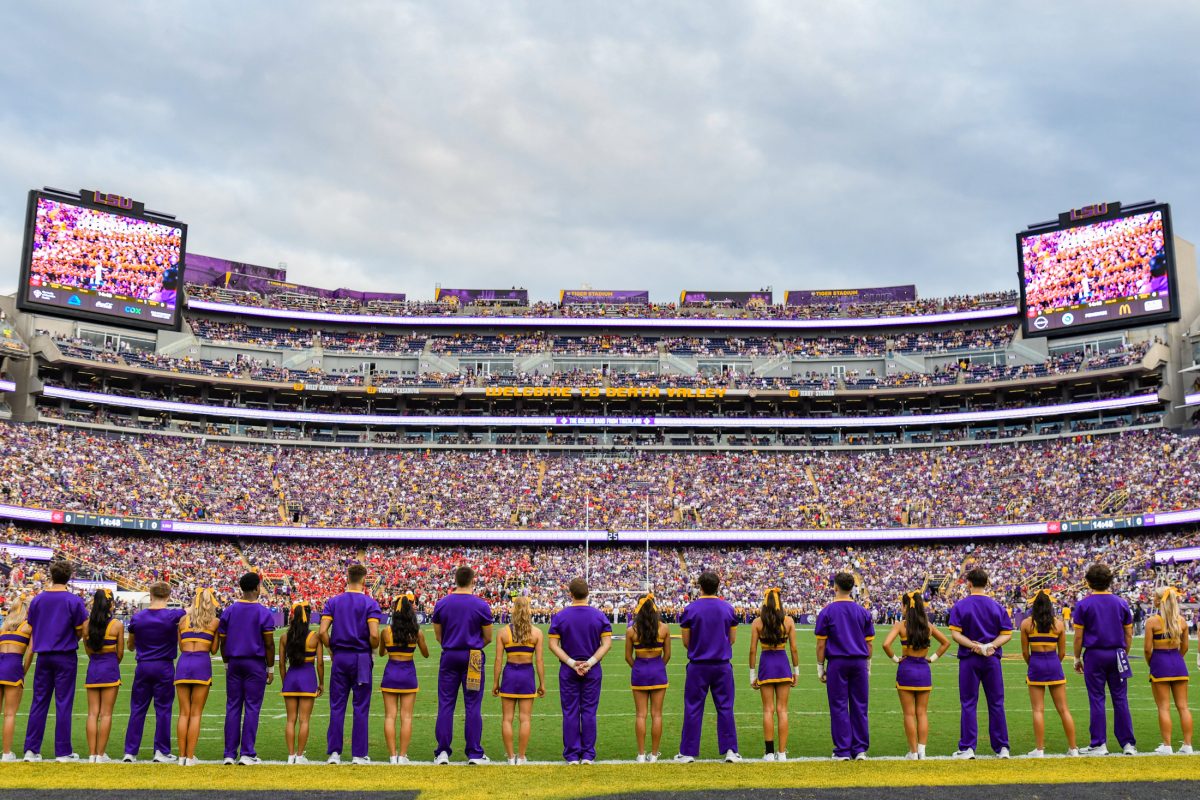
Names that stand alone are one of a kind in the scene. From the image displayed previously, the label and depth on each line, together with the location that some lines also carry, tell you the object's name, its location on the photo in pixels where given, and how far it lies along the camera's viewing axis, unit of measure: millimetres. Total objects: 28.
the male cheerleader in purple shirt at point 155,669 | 10703
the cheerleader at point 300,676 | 10594
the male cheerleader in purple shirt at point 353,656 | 10570
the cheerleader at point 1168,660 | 10586
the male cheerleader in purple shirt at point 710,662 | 10445
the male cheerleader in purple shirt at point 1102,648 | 10688
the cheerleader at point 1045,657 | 10648
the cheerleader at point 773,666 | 10578
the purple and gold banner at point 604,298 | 81250
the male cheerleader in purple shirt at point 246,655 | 10641
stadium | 10625
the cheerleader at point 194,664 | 10438
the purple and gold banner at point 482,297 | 81000
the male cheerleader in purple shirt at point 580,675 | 10414
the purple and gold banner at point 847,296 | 79938
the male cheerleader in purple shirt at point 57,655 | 10734
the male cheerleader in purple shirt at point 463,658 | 10508
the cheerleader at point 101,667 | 10641
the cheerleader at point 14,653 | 10781
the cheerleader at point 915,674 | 10398
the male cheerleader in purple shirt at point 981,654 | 10508
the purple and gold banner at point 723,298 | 81875
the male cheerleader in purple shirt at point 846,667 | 10414
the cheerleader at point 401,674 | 10508
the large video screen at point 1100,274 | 53906
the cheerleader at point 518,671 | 10383
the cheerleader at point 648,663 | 10430
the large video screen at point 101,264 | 54250
